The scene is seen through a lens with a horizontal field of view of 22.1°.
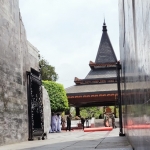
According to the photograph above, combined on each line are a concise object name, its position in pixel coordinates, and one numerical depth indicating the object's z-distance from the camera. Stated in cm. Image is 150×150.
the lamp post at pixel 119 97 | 1219
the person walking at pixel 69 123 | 2426
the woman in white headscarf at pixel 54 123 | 2359
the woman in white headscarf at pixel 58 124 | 2354
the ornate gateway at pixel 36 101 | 1195
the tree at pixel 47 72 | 4510
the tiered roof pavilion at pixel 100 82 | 3475
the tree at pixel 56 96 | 3102
